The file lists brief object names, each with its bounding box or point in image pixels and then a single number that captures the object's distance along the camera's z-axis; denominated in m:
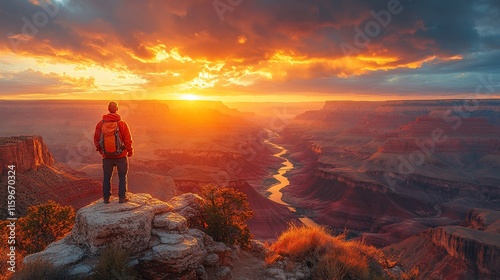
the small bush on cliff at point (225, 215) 11.20
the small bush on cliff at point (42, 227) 10.83
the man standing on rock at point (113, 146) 8.24
